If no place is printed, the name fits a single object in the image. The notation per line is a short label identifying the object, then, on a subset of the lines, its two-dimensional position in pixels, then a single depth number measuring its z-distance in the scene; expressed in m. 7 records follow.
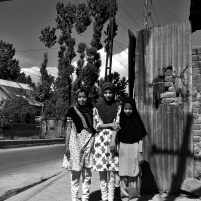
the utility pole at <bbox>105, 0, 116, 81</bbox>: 13.72
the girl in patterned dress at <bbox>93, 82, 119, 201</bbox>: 4.44
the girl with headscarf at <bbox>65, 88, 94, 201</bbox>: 4.47
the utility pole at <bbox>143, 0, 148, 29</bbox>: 16.00
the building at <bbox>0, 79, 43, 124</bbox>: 43.06
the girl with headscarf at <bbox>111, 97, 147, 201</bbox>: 4.56
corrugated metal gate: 5.45
